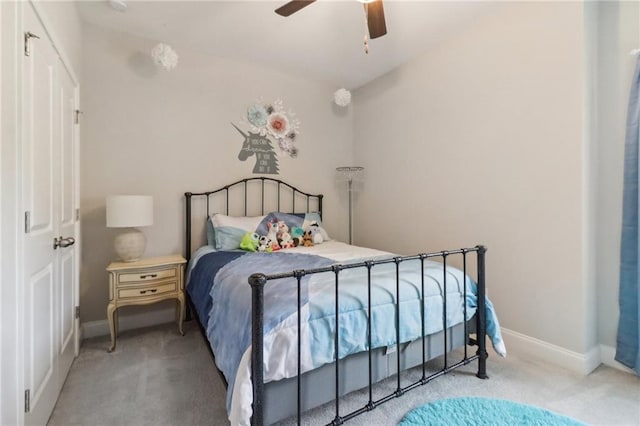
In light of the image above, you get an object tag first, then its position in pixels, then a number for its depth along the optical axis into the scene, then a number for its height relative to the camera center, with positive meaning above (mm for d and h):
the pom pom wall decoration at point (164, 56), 2584 +1338
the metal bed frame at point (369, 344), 1163 -702
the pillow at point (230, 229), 2744 -187
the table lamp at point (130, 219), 2311 -80
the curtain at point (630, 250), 1888 -265
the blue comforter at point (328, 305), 1324 -491
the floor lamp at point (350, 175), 3712 +444
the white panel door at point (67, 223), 1839 -98
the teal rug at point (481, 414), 1476 -1053
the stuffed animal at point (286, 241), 2873 -309
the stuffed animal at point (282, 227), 2941 -180
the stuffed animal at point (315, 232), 3105 -243
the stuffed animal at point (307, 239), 3003 -307
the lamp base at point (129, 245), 2430 -297
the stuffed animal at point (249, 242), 2672 -299
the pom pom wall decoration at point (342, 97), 3621 +1369
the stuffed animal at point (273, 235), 2781 -249
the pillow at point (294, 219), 3065 -110
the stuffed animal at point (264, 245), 2679 -327
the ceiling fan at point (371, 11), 1950 +1337
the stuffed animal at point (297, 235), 2987 -263
